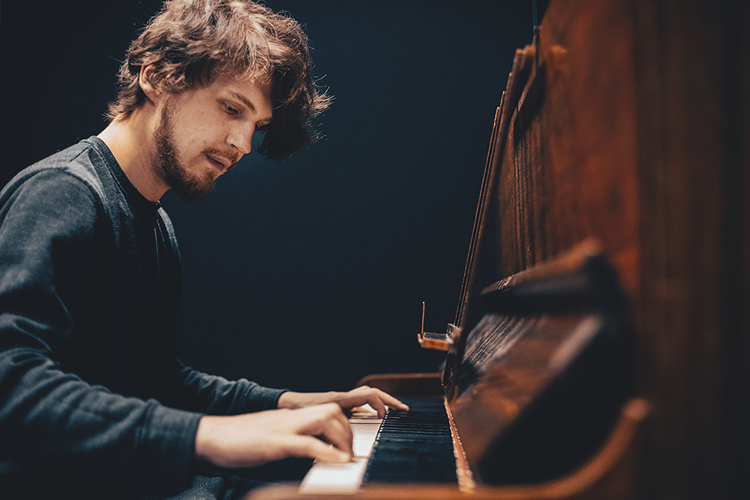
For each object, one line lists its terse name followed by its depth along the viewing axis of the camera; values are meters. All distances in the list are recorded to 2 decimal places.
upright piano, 0.50
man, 0.76
